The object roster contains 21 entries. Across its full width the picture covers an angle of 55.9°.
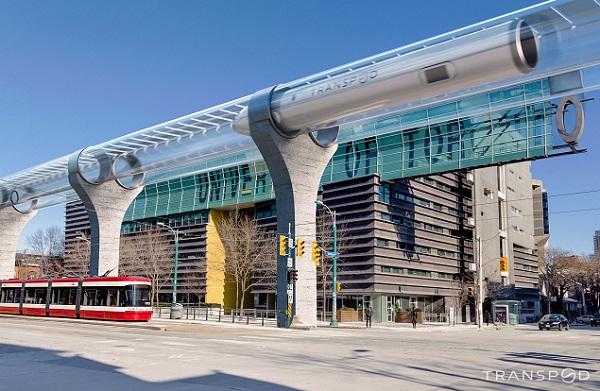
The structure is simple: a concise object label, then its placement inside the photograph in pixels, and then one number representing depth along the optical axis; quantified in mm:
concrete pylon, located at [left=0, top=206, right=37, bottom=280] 57875
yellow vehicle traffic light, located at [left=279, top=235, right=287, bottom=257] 31031
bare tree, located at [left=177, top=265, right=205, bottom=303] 70875
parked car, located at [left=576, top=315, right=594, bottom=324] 73888
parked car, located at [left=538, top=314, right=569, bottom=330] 45969
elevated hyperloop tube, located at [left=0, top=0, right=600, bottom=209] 21969
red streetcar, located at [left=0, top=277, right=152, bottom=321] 34906
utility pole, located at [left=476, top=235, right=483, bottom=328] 48741
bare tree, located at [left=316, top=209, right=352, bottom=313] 51156
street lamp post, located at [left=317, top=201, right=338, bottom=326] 40844
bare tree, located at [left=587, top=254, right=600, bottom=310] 99562
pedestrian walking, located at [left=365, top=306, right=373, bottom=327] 43844
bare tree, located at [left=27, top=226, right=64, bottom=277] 94606
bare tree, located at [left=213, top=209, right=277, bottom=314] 57281
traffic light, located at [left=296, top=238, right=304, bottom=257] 31725
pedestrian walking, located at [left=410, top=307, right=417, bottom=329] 45750
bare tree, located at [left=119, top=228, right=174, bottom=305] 66500
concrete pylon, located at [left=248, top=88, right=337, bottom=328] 31389
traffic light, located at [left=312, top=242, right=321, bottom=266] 32500
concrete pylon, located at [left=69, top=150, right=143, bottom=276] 43531
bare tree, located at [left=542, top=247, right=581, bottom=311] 96562
